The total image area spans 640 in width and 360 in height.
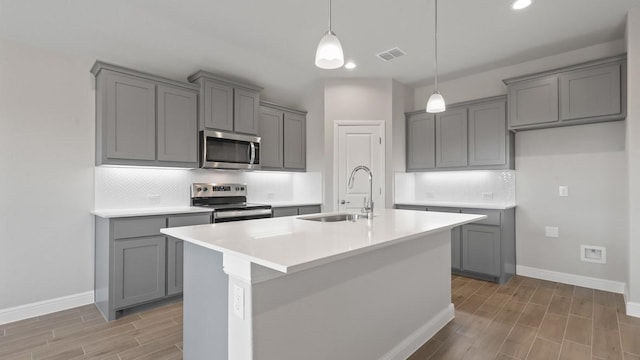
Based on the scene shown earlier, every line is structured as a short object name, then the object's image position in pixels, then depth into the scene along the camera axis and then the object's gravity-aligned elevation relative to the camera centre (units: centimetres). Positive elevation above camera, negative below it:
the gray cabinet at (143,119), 300 +64
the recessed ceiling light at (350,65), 410 +154
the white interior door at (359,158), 458 +34
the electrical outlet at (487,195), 429 -20
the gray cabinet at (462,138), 398 +59
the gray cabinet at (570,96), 317 +93
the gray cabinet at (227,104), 364 +95
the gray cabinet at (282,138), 440 +64
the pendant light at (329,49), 192 +81
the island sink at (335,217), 264 -31
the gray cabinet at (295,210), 412 -40
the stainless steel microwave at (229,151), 363 +38
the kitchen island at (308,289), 131 -57
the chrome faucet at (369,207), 258 -21
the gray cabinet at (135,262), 279 -75
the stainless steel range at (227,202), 353 -26
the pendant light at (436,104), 275 +68
